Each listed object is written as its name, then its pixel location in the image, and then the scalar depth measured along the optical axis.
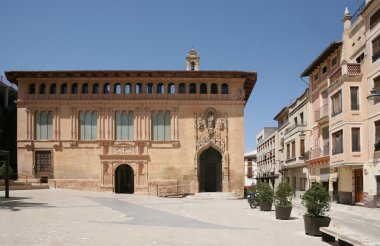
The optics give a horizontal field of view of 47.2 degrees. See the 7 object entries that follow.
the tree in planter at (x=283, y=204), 18.28
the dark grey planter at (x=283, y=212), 18.56
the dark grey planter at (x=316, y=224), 13.44
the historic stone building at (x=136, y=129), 42.50
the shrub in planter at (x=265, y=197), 23.30
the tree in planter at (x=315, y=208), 13.46
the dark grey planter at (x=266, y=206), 23.28
